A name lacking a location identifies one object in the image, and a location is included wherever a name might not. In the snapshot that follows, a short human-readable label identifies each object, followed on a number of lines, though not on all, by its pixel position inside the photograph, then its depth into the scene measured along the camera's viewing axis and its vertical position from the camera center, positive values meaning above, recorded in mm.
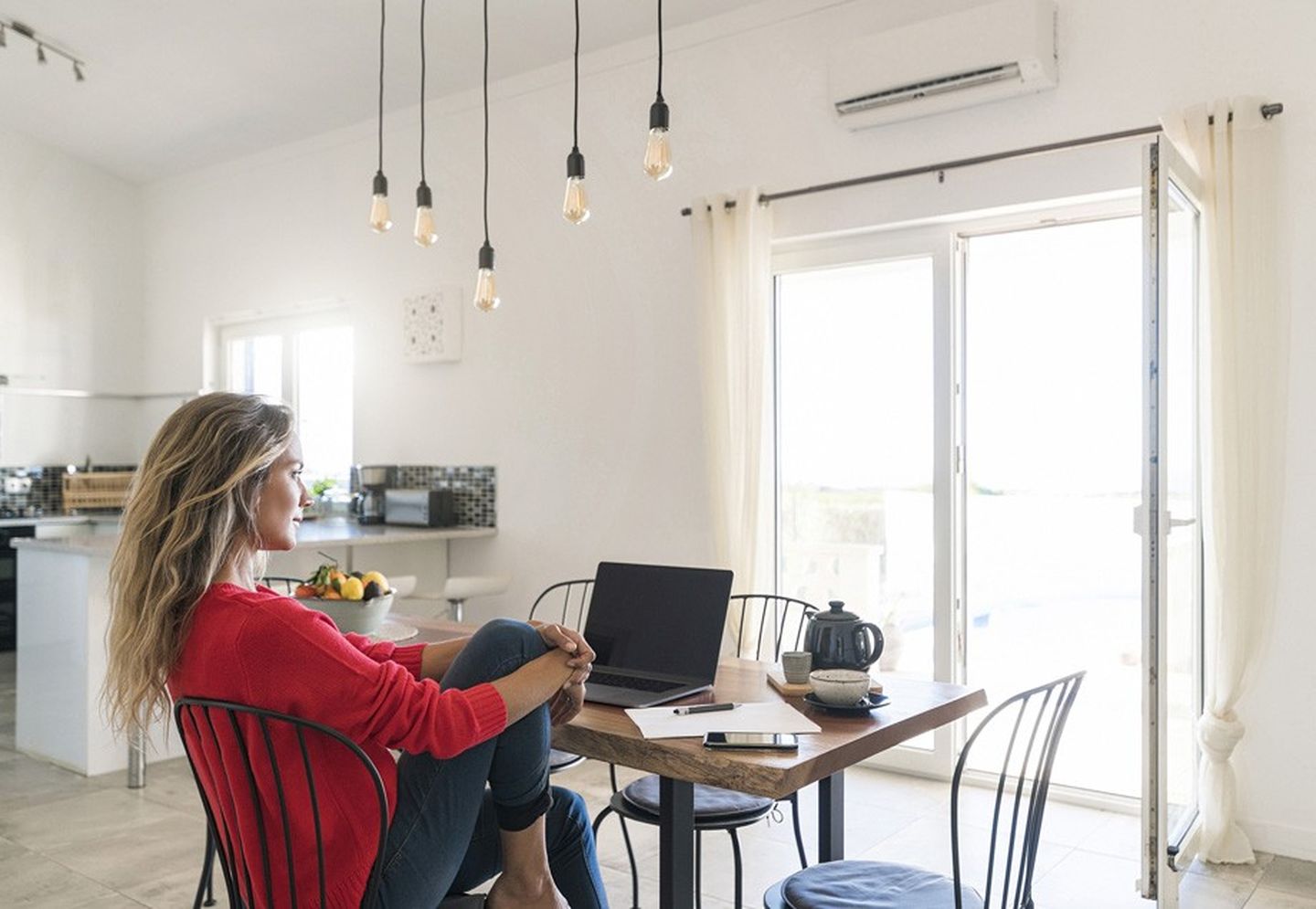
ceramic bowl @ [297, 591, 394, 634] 2445 -334
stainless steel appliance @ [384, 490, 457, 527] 4984 -207
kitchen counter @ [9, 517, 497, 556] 3879 -293
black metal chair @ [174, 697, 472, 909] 1479 -437
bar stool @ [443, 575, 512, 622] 4570 -526
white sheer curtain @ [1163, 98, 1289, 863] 3014 +100
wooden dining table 1542 -429
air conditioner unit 3369 +1274
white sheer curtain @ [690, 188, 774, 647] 3955 +279
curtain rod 3256 +976
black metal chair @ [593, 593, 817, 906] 2100 -671
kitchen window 5934 +505
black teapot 1918 -315
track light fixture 4953 +1959
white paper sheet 1714 -415
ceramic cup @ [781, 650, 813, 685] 1979 -369
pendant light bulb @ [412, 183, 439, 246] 2854 +625
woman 1483 -295
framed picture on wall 5176 +652
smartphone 1608 -413
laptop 2031 -320
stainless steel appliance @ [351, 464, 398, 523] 5258 -147
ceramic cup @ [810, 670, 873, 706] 1831 -374
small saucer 1837 -409
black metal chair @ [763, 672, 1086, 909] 1659 -664
